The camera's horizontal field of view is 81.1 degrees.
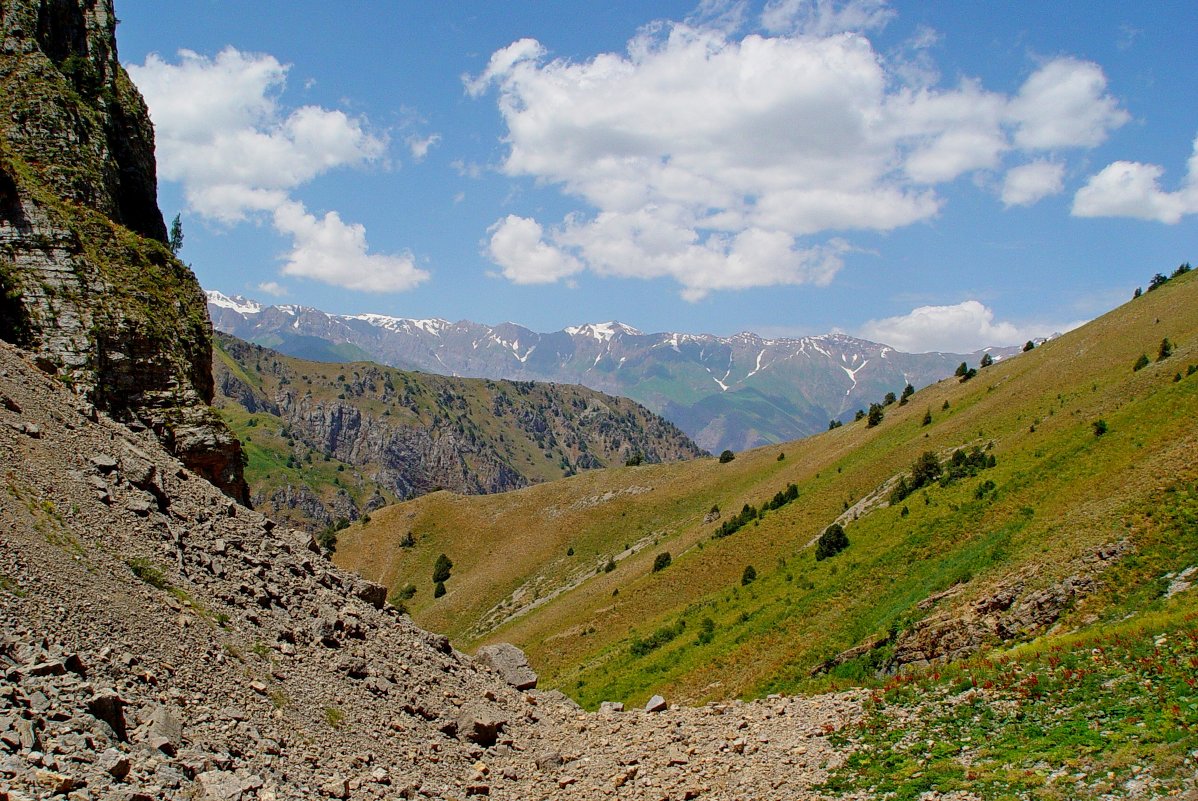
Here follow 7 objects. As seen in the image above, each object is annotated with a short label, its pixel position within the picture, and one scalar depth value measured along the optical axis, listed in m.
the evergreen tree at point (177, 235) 90.75
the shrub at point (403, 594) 93.98
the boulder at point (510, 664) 27.48
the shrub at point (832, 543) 44.88
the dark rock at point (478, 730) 20.33
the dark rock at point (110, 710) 11.79
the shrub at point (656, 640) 45.31
